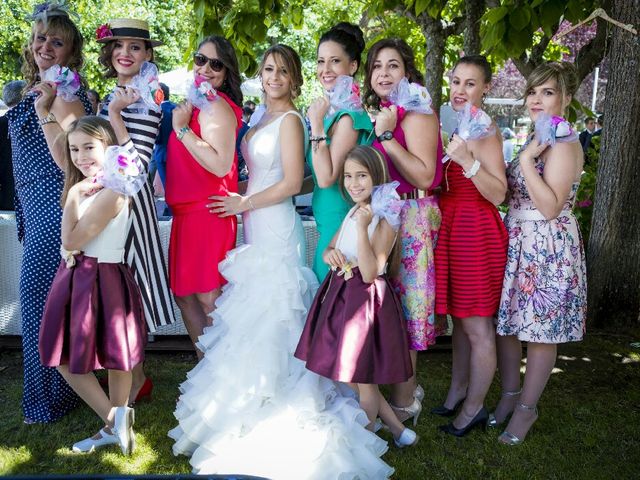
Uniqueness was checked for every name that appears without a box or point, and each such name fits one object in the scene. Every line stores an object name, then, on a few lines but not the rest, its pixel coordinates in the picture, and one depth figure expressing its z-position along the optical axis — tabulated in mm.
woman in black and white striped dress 3289
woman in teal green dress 3072
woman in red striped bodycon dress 3270
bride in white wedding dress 2893
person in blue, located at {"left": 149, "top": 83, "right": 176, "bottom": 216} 3469
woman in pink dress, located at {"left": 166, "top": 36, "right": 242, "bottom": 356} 3209
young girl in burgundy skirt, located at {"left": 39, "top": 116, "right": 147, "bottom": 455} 2986
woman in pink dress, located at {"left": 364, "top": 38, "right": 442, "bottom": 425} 3119
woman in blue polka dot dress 3318
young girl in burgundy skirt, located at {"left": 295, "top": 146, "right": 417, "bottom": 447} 2908
